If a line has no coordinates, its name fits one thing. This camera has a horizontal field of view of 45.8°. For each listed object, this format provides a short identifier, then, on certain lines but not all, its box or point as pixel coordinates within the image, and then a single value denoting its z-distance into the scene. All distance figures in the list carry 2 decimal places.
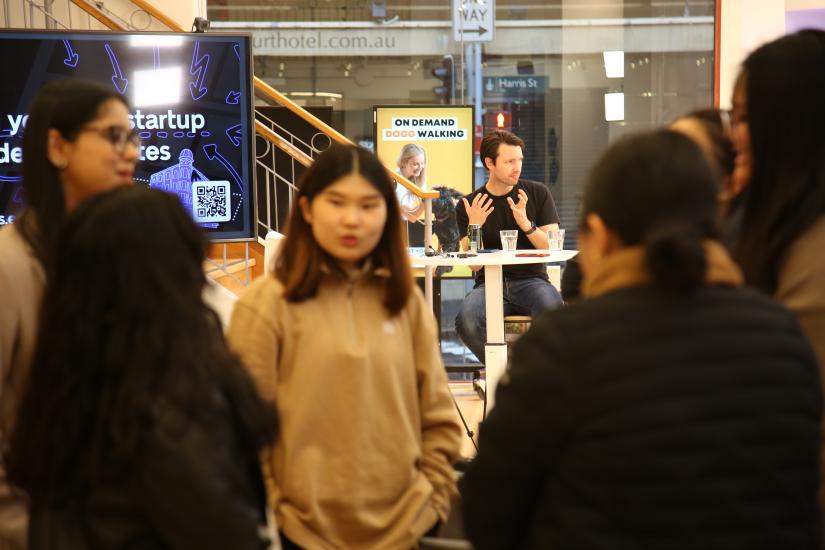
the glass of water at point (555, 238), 5.67
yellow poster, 8.04
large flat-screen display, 4.28
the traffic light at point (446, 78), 9.04
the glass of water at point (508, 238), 5.54
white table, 5.05
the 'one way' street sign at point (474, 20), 8.99
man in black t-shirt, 5.80
